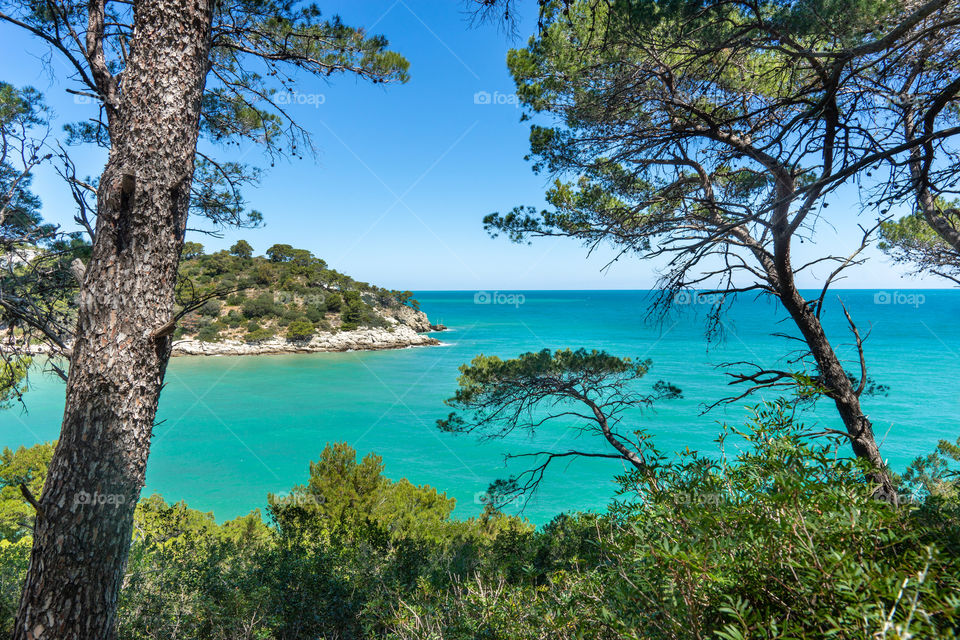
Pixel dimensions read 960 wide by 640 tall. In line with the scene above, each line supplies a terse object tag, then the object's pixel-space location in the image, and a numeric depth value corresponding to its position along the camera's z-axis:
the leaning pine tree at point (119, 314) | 1.86
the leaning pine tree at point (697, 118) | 2.40
